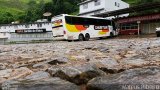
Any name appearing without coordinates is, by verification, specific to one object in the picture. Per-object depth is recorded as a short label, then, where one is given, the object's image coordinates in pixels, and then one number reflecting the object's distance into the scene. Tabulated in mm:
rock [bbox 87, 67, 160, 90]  1186
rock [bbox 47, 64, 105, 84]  1451
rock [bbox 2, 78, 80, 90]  1224
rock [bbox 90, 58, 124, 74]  1692
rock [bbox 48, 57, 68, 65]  2219
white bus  13255
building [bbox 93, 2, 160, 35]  18071
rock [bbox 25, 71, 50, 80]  1522
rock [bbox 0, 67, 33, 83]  1683
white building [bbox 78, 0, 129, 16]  26632
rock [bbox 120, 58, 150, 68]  1888
